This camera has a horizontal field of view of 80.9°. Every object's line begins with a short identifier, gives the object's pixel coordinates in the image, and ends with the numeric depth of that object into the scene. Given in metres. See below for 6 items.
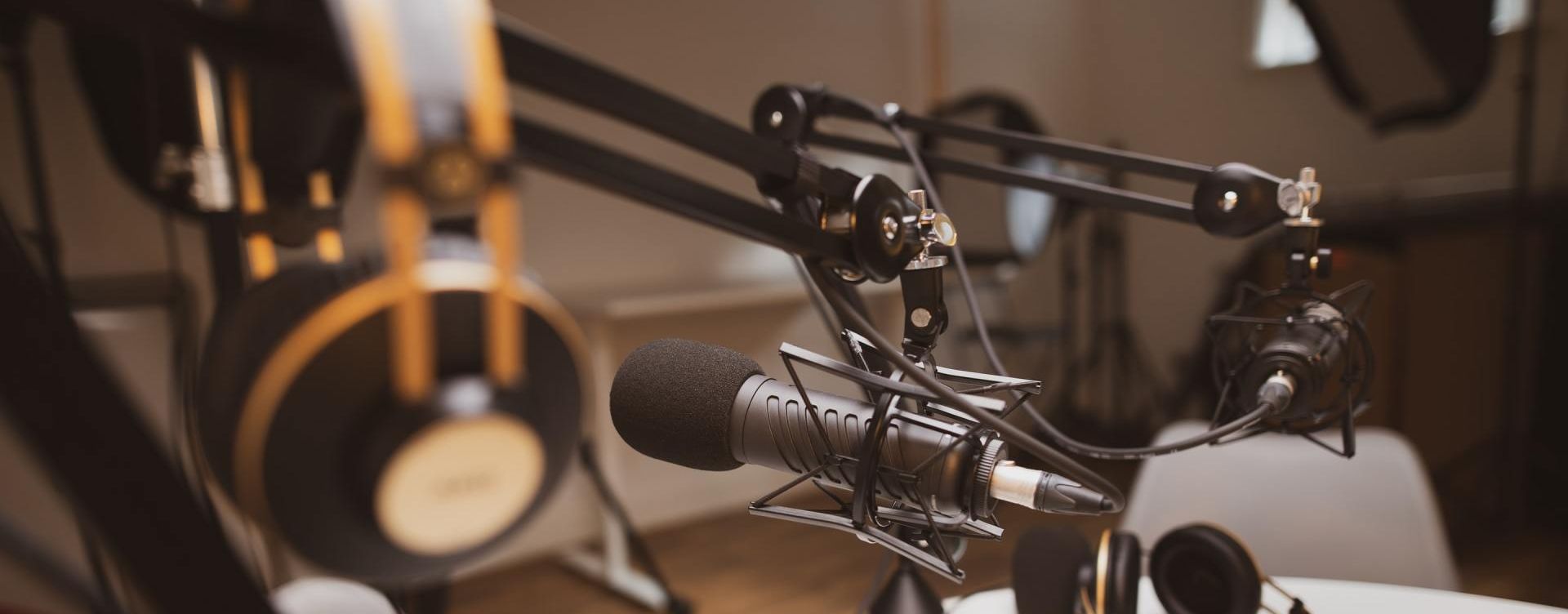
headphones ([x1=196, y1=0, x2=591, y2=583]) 0.27
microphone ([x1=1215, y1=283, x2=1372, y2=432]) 0.66
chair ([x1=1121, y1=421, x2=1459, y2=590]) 1.25
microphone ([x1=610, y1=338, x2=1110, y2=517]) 0.45
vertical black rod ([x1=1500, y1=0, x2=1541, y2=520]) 2.34
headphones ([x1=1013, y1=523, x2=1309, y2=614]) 0.76
